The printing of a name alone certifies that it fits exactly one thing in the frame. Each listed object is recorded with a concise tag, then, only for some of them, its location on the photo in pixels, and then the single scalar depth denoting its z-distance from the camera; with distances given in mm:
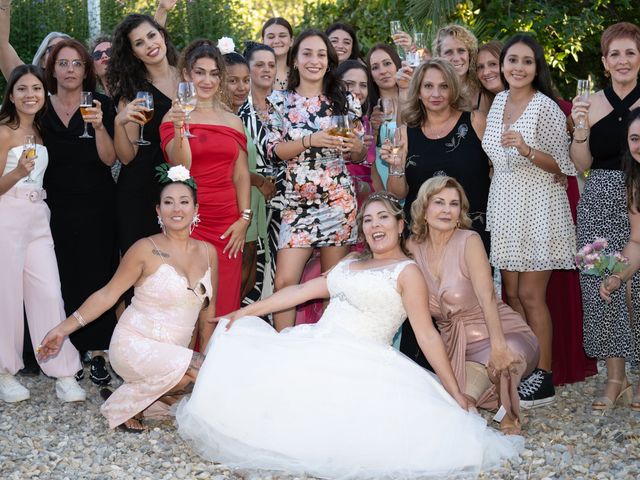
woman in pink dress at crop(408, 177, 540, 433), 5777
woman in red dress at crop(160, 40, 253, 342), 6387
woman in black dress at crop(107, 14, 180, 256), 6566
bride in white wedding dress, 4988
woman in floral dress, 6387
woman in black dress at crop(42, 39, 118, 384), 6680
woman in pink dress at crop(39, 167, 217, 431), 5785
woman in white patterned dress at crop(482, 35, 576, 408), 6305
